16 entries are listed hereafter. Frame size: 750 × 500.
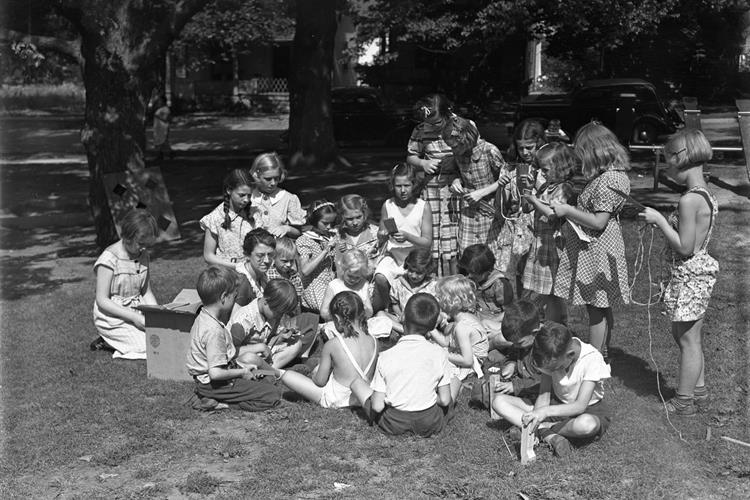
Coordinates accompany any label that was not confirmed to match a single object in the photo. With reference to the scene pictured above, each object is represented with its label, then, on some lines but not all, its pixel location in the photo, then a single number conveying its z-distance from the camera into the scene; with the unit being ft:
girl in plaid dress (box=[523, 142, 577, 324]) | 20.45
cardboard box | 20.72
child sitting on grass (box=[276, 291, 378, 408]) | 18.69
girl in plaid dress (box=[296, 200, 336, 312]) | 23.80
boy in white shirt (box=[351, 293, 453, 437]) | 17.42
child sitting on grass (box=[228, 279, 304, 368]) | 20.68
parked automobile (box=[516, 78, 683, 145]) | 65.31
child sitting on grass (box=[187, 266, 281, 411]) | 19.15
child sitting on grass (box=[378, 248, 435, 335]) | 21.90
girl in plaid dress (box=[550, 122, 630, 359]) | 19.39
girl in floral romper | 17.69
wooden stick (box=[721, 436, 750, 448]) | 15.72
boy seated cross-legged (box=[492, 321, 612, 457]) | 16.40
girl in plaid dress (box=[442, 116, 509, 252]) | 23.22
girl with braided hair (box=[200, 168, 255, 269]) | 24.08
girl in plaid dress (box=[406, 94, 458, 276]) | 24.40
